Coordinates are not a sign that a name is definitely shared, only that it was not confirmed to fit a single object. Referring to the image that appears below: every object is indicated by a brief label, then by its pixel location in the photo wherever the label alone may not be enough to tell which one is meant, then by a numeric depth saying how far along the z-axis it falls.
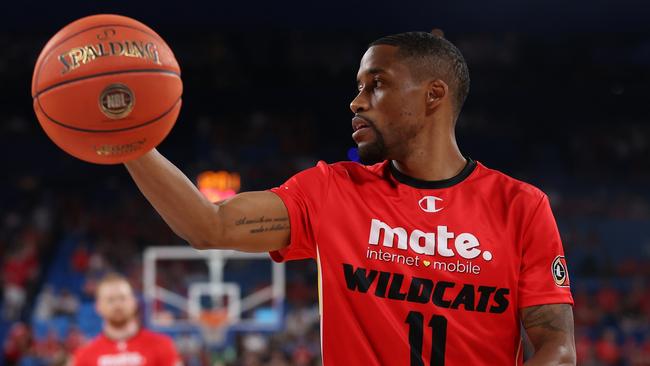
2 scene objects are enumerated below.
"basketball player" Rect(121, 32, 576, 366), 4.80
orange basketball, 4.28
